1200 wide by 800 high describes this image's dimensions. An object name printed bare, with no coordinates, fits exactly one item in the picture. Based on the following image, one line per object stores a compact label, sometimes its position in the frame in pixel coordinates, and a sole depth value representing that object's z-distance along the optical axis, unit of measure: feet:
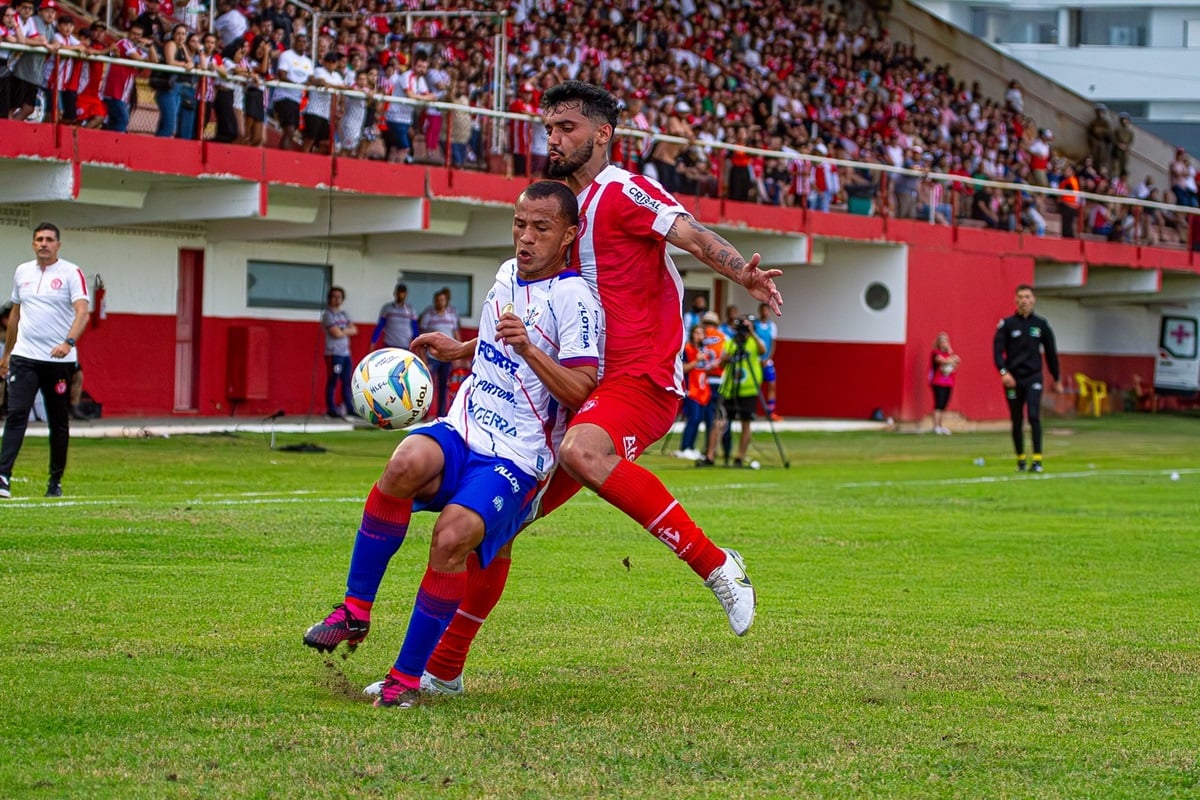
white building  187.42
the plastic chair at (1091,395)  136.15
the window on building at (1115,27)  192.75
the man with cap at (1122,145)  147.74
